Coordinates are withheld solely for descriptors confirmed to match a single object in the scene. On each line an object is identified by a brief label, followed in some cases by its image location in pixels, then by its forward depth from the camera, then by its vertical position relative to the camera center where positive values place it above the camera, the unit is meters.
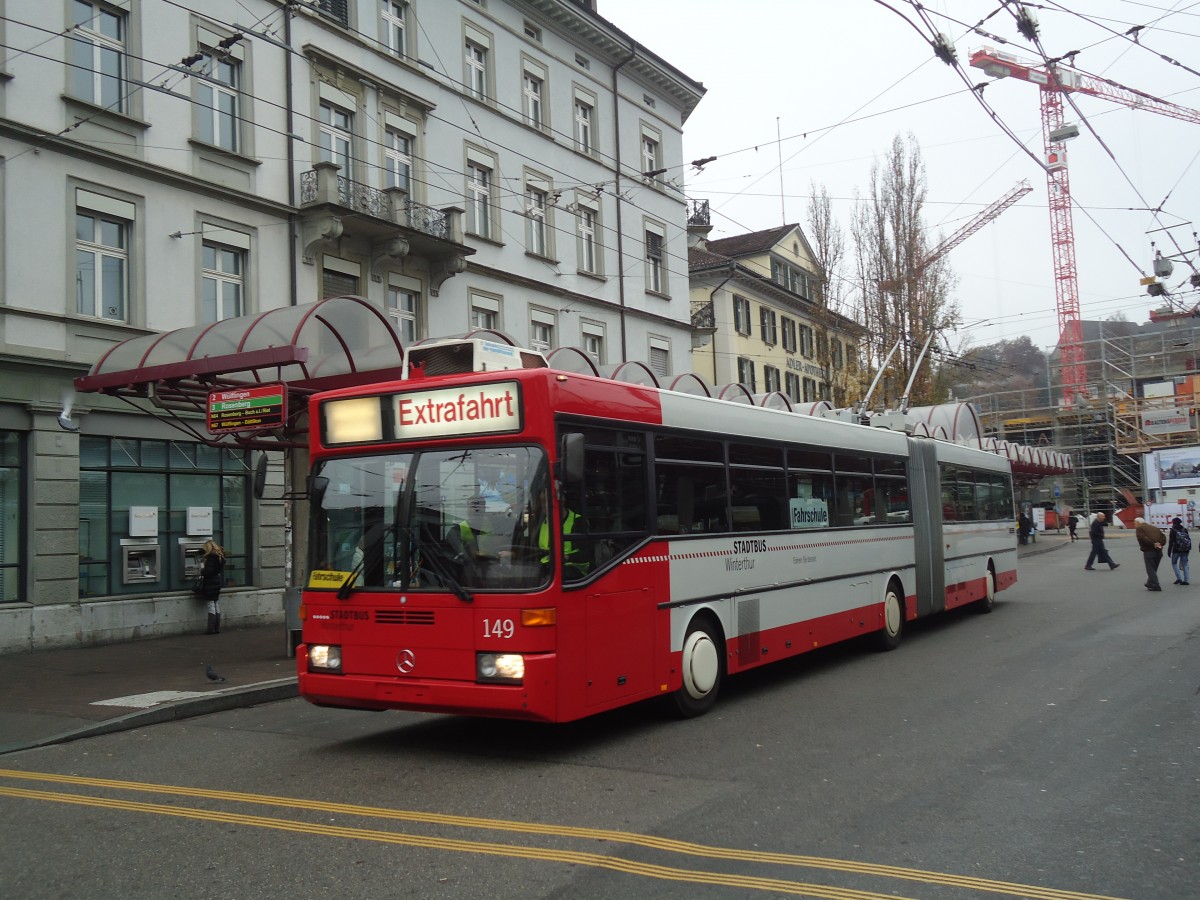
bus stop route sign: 12.91 +1.66
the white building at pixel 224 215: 16.00 +6.32
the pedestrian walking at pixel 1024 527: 46.59 -0.59
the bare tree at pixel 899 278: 38.06 +8.75
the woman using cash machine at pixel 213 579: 17.67 -0.62
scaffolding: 58.28 +5.55
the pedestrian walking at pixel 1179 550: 22.94 -0.91
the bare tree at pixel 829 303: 37.47 +7.91
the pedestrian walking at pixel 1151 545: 20.97 -0.72
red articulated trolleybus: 7.55 -0.13
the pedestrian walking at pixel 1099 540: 28.06 -0.80
